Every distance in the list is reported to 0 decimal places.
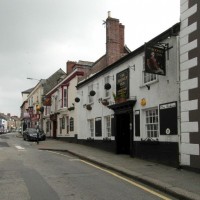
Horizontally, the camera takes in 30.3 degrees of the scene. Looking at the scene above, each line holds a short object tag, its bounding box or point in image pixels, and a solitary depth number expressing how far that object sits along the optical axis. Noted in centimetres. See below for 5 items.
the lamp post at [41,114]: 4972
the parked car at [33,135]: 3947
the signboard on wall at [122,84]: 1997
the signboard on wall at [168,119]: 1473
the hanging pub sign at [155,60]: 1496
